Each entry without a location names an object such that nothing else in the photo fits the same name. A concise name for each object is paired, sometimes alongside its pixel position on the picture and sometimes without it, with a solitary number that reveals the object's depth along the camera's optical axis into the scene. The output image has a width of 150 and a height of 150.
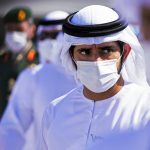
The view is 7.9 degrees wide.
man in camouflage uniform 14.01
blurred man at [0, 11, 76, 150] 10.78
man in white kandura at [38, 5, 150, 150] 6.52
